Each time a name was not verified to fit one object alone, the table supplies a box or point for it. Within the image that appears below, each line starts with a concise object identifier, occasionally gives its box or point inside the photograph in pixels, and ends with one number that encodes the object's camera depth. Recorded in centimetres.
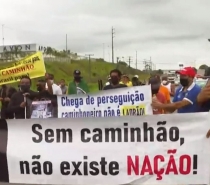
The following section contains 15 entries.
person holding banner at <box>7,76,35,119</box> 855
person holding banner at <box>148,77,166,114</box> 853
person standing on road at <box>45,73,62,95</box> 1259
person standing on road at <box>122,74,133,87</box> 1400
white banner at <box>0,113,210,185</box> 514
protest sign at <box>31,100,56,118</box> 857
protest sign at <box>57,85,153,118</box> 819
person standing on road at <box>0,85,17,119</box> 1003
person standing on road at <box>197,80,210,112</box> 543
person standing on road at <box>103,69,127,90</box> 900
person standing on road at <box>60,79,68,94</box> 1551
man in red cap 618
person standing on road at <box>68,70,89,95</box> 1091
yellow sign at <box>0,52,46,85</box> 1170
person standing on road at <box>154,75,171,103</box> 902
